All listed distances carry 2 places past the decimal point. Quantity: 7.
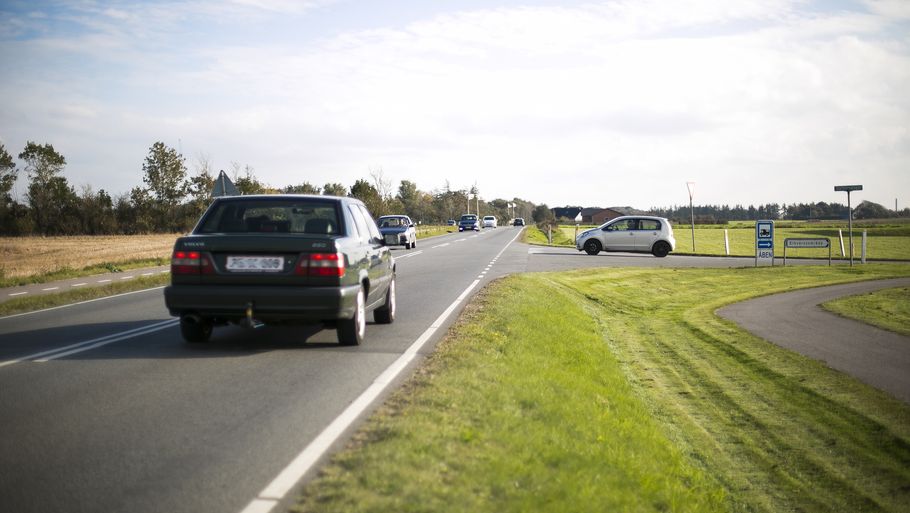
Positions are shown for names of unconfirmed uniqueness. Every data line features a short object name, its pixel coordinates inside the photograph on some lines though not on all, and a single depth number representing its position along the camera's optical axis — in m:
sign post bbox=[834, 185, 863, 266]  25.33
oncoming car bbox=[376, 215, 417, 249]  36.34
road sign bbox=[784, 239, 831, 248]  26.75
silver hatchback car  33.34
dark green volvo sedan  7.71
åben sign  27.20
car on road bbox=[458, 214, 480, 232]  83.31
